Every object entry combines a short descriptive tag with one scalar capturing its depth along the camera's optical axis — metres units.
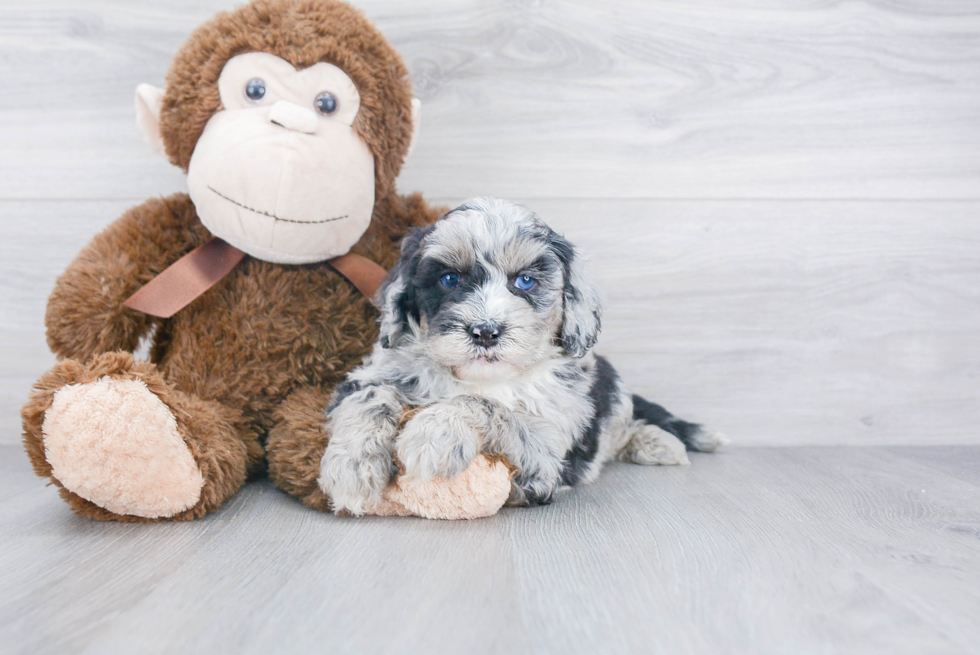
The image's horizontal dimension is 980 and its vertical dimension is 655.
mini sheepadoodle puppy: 0.52
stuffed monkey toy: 0.54
